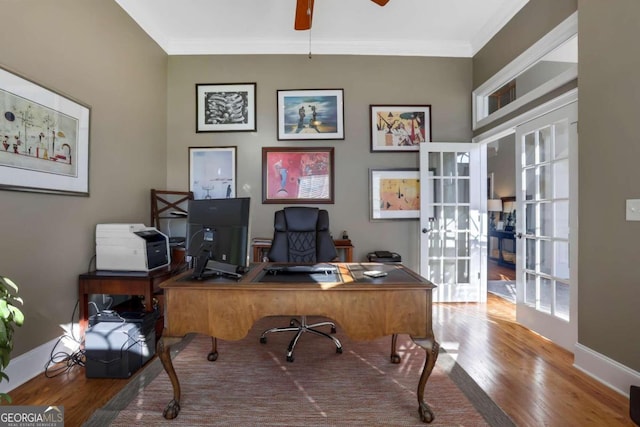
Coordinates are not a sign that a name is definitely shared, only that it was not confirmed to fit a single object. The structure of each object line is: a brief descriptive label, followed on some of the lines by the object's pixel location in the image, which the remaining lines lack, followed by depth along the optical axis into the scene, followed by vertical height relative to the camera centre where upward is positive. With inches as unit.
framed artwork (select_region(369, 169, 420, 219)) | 143.8 +11.8
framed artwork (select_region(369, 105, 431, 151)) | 143.9 +45.0
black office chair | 103.7 -8.9
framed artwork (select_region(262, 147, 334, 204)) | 142.8 +21.2
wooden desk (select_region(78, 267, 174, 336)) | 86.1 -21.8
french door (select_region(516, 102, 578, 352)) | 91.3 -3.6
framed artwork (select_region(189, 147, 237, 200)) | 142.7 +21.7
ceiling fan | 85.9 +64.8
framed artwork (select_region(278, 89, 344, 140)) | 142.7 +51.1
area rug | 60.8 -43.7
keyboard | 72.7 -14.3
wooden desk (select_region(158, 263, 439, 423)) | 59.2 -19.7
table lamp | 257.3 +9.2
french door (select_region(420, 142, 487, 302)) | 140.6 -2.5
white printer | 89.5 -10.8
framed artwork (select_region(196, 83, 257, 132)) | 143.0 +52.7
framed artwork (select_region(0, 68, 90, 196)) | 70.0 +21.0
